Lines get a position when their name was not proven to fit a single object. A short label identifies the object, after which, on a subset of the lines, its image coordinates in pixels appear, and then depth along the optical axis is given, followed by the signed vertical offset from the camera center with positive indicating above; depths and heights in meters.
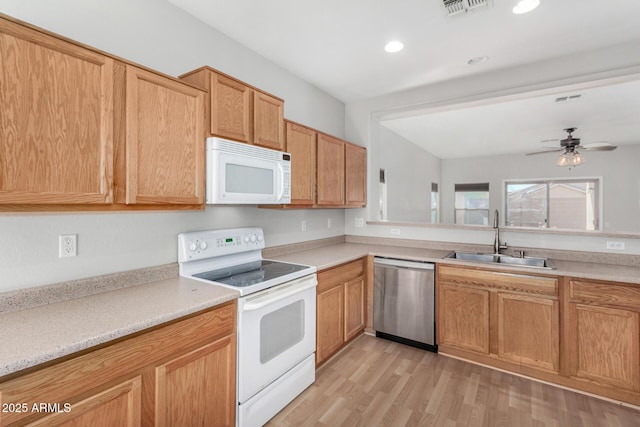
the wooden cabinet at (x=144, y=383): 0.99 -0.68
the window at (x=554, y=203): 4.77 +0.20
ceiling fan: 3.81 +0.81
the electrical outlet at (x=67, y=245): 1.50 -0.16
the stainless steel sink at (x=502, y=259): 2.65 -0.43
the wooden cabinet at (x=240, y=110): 1.84 +0.71
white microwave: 1.81 +0.27
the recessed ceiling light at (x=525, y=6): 1.91 +1.37
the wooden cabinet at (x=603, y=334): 2.02 -0.85
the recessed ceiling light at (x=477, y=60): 2.63 +1.40
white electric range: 1.74 -0.64
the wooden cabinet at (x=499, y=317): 2.29 -0.86
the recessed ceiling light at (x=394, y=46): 2.43 +1.41
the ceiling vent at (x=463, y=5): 1.91 +1.37
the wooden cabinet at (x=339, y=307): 2.45 -0.85
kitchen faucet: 2.91 -0.26
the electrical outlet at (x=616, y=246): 2.47 -0.27
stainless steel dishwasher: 2.76 -0.85
